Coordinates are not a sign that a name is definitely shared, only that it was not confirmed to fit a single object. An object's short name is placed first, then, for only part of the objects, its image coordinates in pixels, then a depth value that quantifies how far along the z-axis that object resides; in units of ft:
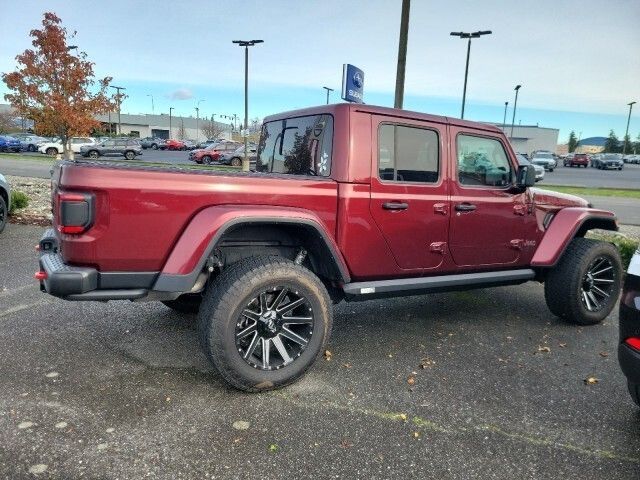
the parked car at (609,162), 139.13
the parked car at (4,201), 24.61
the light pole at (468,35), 81.20
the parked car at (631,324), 8.49
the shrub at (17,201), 28.68
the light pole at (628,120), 248.52
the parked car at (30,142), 122.21
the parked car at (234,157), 98.07
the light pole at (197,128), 334.85
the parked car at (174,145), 176.89
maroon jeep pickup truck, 9.15
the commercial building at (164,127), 307.17
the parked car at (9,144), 117.60
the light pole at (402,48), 30.17
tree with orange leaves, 50.16
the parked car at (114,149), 111.96
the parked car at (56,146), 111.07
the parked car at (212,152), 101.71
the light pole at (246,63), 78.28
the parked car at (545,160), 116.23
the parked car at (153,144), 179.63
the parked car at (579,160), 154.51
